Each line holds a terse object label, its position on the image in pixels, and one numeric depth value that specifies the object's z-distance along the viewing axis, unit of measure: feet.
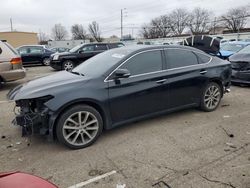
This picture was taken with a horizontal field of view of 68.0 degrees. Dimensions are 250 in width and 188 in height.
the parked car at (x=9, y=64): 19.47
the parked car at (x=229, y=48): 29.78
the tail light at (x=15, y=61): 19.76
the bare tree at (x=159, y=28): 191.76
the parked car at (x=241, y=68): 18.92
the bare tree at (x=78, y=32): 209.05
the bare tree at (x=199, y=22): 181.47
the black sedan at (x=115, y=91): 9.17
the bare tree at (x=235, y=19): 166.04
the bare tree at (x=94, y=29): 207.18
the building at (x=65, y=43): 135.60
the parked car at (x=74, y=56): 32.66
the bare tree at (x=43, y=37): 237.72
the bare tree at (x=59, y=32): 227.90
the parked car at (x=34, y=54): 41.26
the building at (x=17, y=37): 120.54
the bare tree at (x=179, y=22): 190.07
